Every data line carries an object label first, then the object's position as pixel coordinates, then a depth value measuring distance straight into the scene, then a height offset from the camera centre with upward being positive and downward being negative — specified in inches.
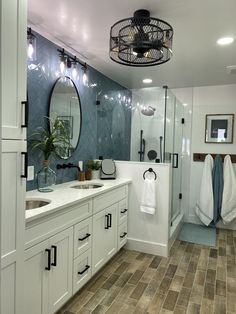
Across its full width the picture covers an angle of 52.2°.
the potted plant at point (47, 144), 85.8 +2.2
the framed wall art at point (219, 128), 151.4 +16.6
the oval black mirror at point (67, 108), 97.0 +18.2
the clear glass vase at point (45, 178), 85.7 -10.0
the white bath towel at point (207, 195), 151.3 -26.0
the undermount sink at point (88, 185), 102.7 -14.9
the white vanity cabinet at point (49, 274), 57.7 -32.6
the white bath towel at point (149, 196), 111.7 -20.5
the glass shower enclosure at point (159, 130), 125.8 +13.0
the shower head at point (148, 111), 136.4 +24.2
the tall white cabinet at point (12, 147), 43.8 +0.4
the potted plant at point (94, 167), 118.0 -7.7
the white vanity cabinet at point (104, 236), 87.2 -33.2
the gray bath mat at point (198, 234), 130.5 -47.0
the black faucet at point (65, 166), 100.6 -6.5
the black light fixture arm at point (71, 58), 98.0 +40.0
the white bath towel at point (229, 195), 146.9 -25.1
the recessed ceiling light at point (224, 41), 88.1 +42.5
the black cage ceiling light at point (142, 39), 66.7 +31.8
